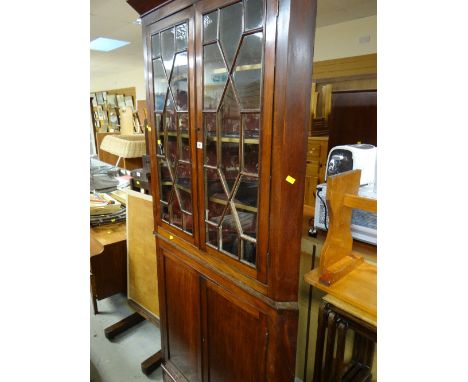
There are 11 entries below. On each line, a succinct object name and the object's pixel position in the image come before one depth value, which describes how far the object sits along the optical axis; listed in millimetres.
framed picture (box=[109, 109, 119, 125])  7811
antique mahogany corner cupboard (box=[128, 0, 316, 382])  887
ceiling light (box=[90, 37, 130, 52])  4164
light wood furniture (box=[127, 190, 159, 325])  2062
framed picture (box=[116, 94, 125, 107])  7285
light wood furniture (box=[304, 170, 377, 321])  1080
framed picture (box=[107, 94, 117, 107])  7620
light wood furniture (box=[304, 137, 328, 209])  3295
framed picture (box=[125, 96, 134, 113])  6979
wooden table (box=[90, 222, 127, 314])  2262
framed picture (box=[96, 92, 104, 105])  8258
